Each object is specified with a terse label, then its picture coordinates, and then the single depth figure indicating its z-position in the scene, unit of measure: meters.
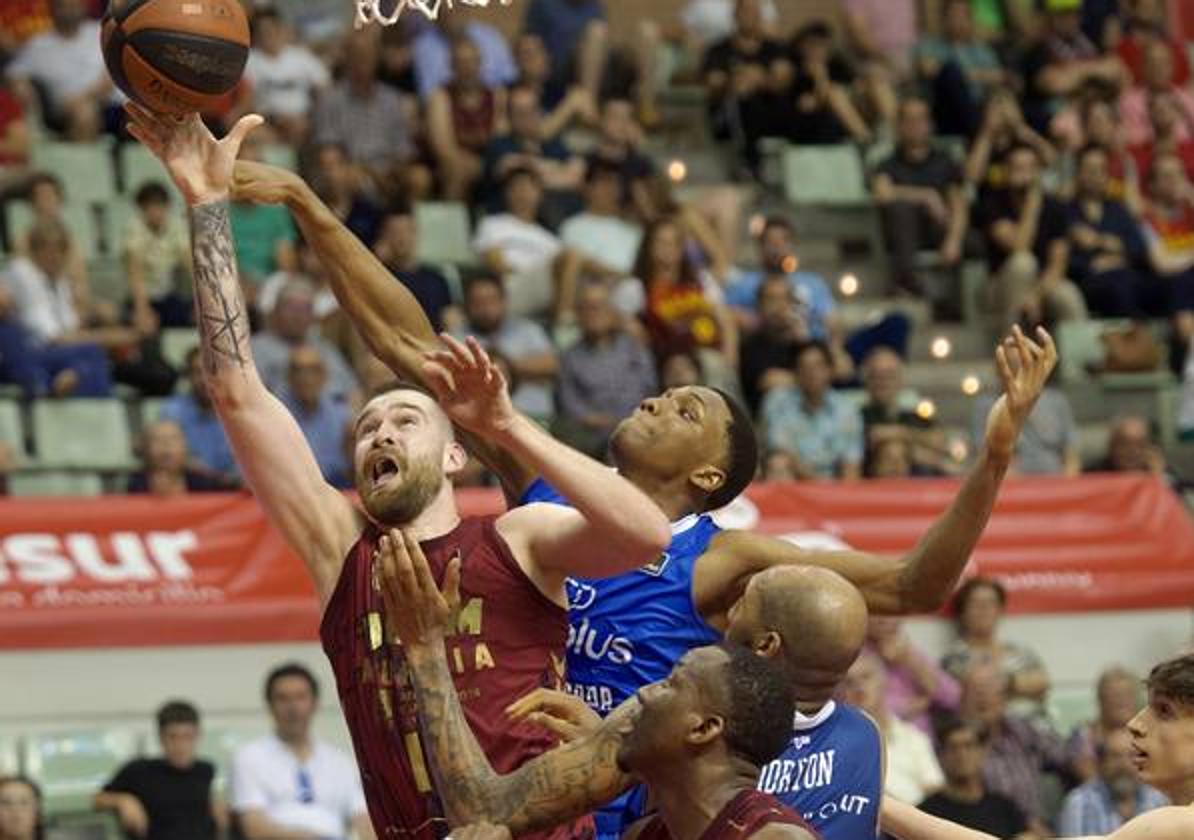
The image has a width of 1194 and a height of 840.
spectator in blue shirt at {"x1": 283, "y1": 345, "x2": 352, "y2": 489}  14.52
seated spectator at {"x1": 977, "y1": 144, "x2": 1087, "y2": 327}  17.86
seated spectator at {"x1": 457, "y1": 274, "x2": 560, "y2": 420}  15.41
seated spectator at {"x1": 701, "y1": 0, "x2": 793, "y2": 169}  18.92
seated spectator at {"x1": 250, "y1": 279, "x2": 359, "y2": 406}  14.92
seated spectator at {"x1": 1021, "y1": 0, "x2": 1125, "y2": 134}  19.88
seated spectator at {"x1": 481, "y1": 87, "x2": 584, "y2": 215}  17.31
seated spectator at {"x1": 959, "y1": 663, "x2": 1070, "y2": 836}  13.39
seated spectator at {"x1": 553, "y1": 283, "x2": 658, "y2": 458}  15.29
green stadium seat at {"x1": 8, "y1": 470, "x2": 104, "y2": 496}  14.45
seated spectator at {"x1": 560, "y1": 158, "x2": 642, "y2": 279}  17.02
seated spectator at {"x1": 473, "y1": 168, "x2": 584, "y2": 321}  16.59
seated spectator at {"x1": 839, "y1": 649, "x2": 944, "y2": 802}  12.70
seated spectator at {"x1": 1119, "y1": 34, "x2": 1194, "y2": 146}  19.89
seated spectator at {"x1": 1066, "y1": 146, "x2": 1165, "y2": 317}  18.12
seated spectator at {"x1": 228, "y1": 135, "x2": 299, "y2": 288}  16.02
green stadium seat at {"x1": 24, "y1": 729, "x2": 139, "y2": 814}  12.87
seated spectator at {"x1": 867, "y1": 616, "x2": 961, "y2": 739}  13.69
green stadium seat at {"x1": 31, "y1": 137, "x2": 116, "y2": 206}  16.55
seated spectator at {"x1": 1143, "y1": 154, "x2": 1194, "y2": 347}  18.94
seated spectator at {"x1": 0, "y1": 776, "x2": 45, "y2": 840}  11.88
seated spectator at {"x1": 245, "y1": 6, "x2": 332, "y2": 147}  17.28
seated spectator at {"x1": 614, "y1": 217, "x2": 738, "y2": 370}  16.09
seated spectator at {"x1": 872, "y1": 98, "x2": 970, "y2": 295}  18.52
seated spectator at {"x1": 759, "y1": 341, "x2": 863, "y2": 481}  15.56
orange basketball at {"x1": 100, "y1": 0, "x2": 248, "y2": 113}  7.45
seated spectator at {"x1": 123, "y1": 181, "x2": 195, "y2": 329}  15.72
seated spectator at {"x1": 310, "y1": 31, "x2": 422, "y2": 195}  17.16
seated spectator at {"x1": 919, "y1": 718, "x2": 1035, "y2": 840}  12.70
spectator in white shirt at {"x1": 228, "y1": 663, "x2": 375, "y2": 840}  12.52
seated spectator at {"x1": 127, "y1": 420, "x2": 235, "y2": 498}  13.79
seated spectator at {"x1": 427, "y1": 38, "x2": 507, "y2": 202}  17.41
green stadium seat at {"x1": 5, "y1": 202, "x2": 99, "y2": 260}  15.86
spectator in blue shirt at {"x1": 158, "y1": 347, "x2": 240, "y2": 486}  14.50
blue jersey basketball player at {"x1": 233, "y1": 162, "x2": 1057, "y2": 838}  7.45
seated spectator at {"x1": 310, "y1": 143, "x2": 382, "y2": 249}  16.27
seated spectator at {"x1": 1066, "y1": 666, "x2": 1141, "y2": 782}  13.61
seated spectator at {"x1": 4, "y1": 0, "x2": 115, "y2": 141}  16.83
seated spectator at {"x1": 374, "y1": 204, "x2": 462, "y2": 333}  15.73
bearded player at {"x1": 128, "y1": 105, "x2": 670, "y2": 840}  6.82
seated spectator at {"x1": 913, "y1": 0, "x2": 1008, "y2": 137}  19.64
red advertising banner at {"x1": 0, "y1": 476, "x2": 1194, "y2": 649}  13.35
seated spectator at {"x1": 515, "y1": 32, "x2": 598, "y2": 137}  18.22
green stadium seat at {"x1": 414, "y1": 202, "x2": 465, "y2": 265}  17.08
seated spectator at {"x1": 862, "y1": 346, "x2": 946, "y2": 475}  15.78
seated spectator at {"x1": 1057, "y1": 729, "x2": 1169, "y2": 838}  13.07
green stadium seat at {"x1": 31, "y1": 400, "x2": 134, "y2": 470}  14.51
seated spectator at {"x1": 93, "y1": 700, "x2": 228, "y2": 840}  12.38
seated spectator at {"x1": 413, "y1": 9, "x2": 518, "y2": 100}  18.03
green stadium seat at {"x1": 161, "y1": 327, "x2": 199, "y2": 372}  15.35
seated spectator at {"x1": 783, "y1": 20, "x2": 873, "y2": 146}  19.02
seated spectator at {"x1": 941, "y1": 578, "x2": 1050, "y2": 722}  14.10
